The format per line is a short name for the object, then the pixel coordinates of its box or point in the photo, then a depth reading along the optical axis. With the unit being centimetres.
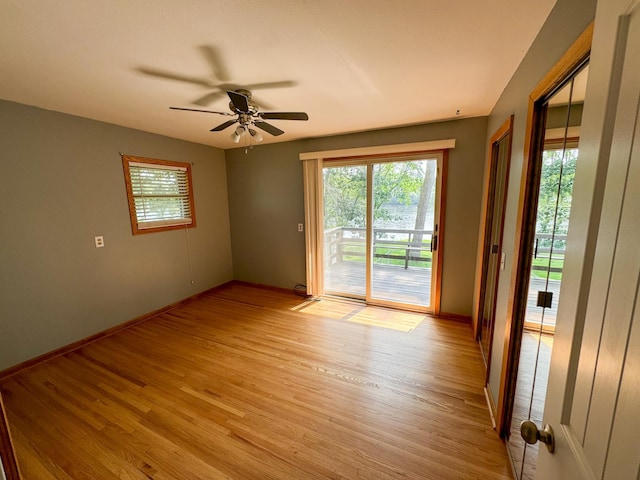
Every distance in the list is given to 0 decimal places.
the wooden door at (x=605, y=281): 42
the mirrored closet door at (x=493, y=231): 190
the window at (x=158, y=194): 315
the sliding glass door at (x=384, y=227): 322
